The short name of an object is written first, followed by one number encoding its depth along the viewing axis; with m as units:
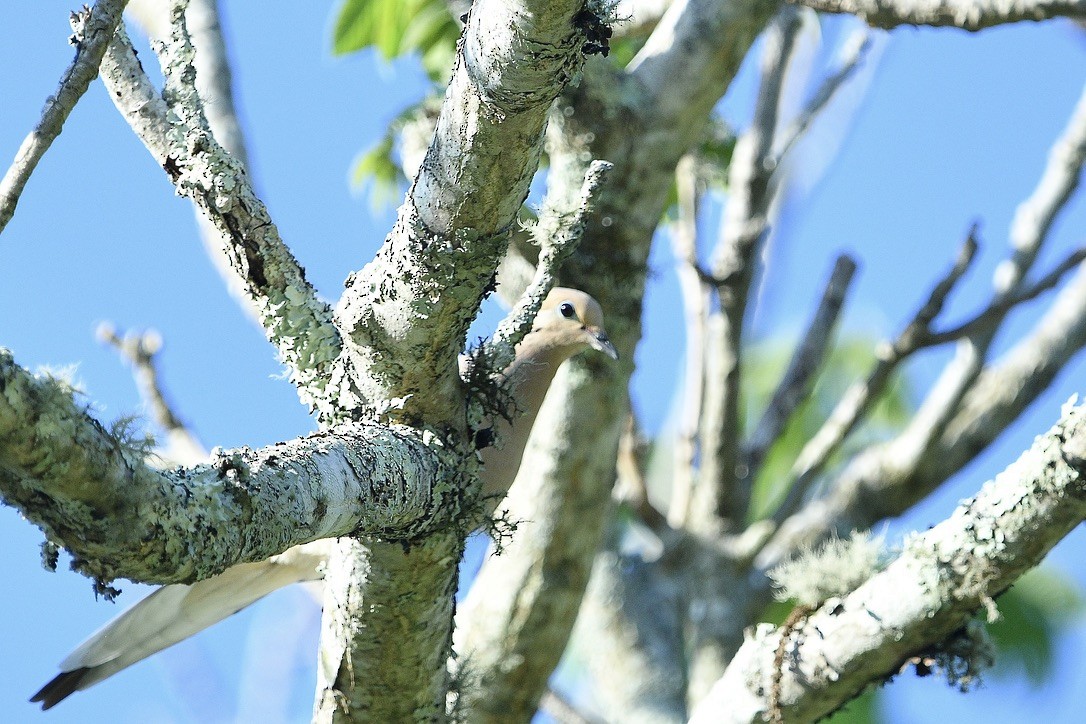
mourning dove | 6.29
